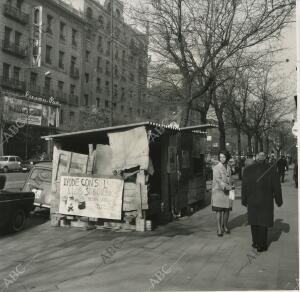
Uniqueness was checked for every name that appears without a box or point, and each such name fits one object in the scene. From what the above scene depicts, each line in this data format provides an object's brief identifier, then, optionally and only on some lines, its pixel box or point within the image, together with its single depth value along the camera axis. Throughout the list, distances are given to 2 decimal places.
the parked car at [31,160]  39.41
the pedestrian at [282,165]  24.99
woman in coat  9.18
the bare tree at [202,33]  16.16
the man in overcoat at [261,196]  7.58
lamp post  42.03
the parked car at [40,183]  12.00
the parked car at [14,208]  9.43
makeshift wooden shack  9.89
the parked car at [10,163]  38.06
